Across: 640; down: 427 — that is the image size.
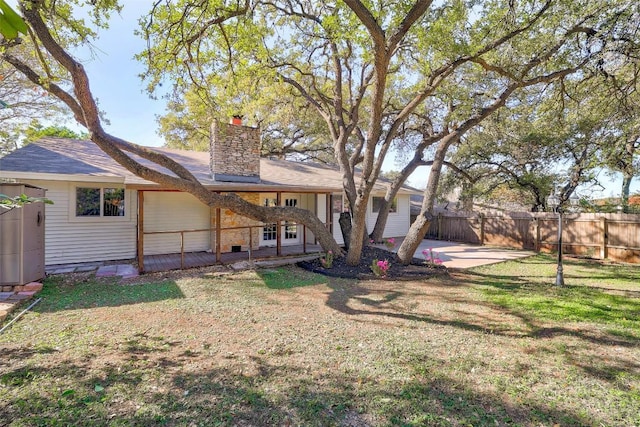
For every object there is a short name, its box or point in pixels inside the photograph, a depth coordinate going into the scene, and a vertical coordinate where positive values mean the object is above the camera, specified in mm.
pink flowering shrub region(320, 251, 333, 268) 8773 -1272
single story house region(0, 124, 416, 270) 8703 +438
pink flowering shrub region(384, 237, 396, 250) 10992 -959
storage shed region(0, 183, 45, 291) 6027 -591
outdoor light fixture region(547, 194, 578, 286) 7223 -1039
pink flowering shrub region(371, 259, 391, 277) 8049 -1339
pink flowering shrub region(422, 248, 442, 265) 9258 -1347
